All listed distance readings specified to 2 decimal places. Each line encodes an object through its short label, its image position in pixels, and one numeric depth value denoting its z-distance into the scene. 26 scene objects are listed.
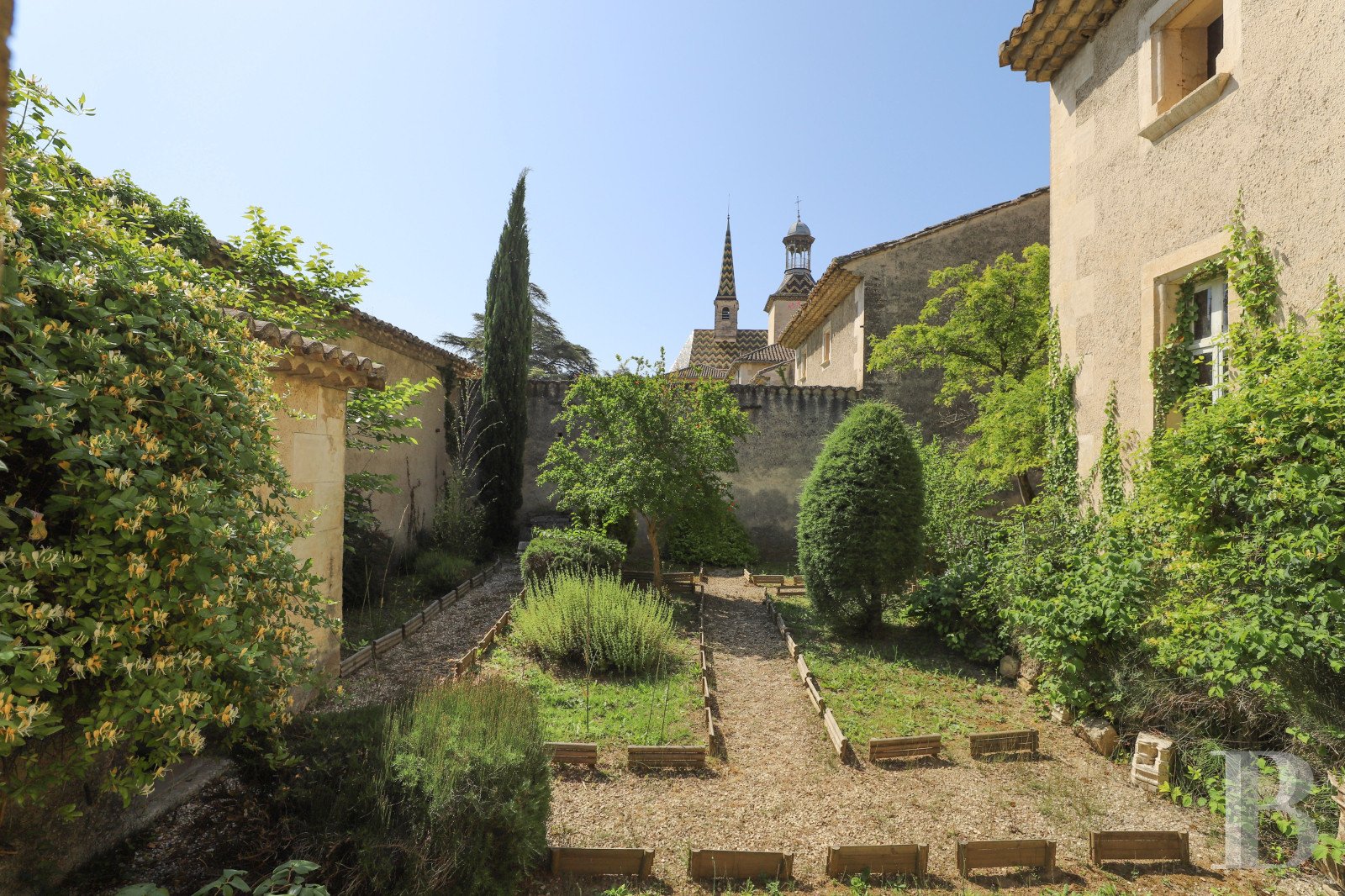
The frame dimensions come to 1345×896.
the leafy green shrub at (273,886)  2.22
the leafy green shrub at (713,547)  13.13
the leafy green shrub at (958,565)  8.13
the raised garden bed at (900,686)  6.23
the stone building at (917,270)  13.99
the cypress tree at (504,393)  14.40
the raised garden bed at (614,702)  5.72
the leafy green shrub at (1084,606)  5.43
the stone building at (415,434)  11.44
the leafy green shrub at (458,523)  12.70
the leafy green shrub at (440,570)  10.79
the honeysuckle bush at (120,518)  2.09
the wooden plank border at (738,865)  3.87
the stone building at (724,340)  40.66
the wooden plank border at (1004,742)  5.54
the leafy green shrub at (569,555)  9.70
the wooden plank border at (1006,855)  3.91
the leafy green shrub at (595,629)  7.34
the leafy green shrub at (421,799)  3.01
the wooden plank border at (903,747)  5.47
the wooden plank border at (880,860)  3.92
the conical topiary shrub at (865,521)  8.49
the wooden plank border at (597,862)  3.84
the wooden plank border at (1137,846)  4.04
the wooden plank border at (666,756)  5.22
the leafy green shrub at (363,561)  9.05
